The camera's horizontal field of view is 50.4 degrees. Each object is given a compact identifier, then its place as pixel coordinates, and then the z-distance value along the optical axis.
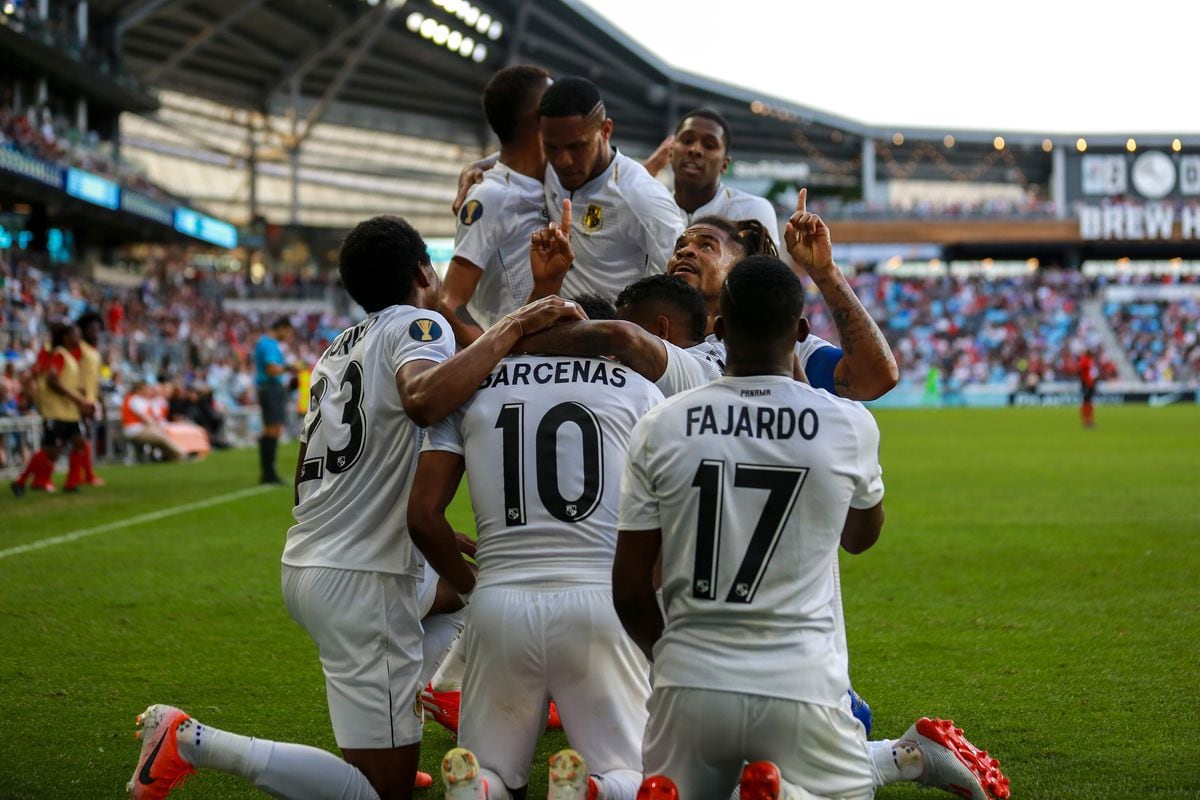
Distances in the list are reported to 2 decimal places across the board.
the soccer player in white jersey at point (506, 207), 5.46
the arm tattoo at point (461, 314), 5.39
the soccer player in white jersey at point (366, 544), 3.62
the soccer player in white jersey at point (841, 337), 4.03
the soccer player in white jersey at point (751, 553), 3.09
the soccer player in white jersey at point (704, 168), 6.13
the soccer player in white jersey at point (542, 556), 3.58
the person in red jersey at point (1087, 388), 29.34
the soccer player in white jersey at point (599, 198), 5.08
